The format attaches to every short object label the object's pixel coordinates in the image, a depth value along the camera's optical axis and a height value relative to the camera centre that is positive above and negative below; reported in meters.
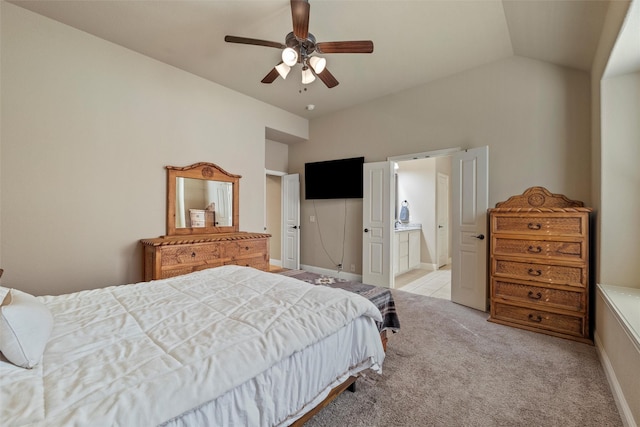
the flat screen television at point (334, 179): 4.61 +0.65
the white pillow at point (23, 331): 0.88 -0.41
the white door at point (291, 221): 5.42 -0.14
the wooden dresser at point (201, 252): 2.80 -0.46
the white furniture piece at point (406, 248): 4.95 -0.66
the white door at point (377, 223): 4.19 -0.13
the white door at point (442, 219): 5.74 -0.10
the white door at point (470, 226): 3.25 -0.15
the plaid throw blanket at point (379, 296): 2.06 -0.64
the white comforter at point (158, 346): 0.74 -0.51
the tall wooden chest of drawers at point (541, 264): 2.50 -0.50
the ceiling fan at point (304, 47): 2.04 +1.40
